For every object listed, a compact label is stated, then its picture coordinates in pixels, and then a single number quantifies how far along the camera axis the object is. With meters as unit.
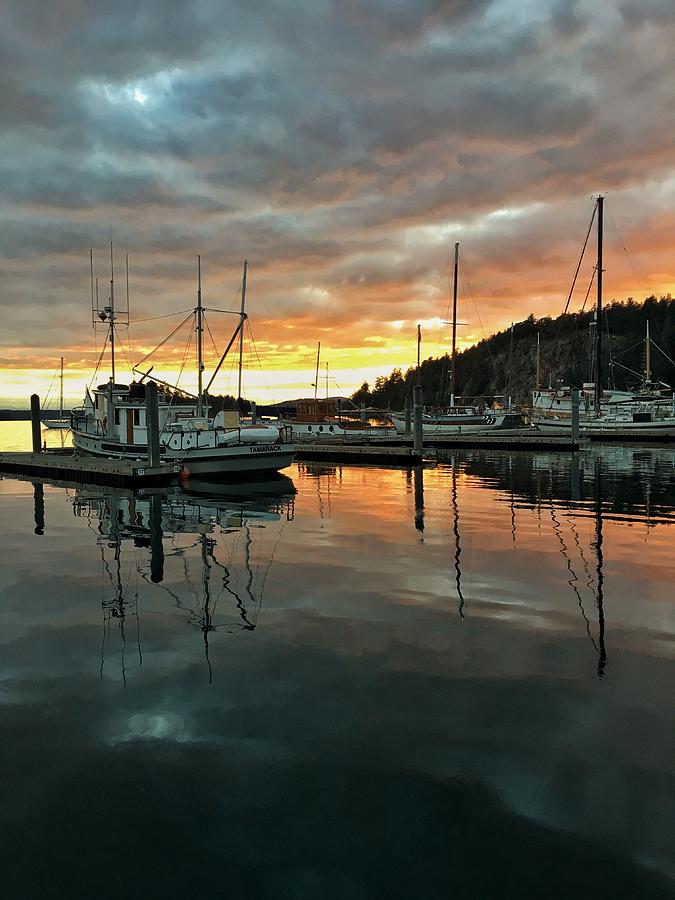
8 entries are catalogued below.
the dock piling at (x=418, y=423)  42.66
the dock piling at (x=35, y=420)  40.43
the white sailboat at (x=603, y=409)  60.25
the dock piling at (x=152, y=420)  29.00
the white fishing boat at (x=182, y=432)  31.98
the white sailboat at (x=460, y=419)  63.88
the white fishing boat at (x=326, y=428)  67.19
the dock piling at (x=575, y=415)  47.31
